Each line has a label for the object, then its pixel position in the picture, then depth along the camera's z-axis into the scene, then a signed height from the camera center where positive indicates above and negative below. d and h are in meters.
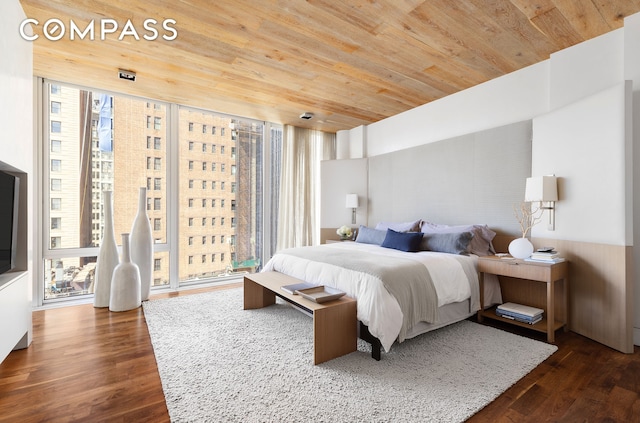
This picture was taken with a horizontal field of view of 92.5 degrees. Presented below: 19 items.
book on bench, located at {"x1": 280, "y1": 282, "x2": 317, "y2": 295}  2.54 -0.64
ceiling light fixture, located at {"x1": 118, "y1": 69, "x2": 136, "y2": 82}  3.27 +1.49
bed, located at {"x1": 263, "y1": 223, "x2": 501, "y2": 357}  2.23 -0.56
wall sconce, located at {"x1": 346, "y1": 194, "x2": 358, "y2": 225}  5.01 +0.19
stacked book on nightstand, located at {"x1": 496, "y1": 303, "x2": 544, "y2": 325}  2.65 -0.89
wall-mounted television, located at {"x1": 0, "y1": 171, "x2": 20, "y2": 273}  2.08 -0.05
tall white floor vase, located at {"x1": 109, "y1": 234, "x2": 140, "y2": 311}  3.27 -0.78
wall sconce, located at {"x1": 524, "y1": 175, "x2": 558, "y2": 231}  2.69 +0.19
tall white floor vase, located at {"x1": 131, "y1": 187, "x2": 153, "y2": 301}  3.64 -0.39
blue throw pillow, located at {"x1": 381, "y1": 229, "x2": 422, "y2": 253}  3.44 -0.32
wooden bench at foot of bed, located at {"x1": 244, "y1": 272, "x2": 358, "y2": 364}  2.15 -0.83
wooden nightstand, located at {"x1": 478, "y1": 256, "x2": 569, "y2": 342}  2.47 -0.55
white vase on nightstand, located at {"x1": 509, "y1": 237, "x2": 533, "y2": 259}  2.75 -0.32
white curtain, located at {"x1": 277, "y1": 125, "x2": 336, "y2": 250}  5.19 +0.45
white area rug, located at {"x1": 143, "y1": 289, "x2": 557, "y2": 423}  1.64 -1.06
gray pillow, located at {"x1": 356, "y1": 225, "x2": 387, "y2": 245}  4.06 -0.32
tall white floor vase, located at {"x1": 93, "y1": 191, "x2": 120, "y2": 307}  3.40 -0.55
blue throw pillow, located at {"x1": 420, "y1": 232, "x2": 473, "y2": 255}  3.14 -0.32
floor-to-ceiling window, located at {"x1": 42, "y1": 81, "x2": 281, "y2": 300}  3.62 +0.40
